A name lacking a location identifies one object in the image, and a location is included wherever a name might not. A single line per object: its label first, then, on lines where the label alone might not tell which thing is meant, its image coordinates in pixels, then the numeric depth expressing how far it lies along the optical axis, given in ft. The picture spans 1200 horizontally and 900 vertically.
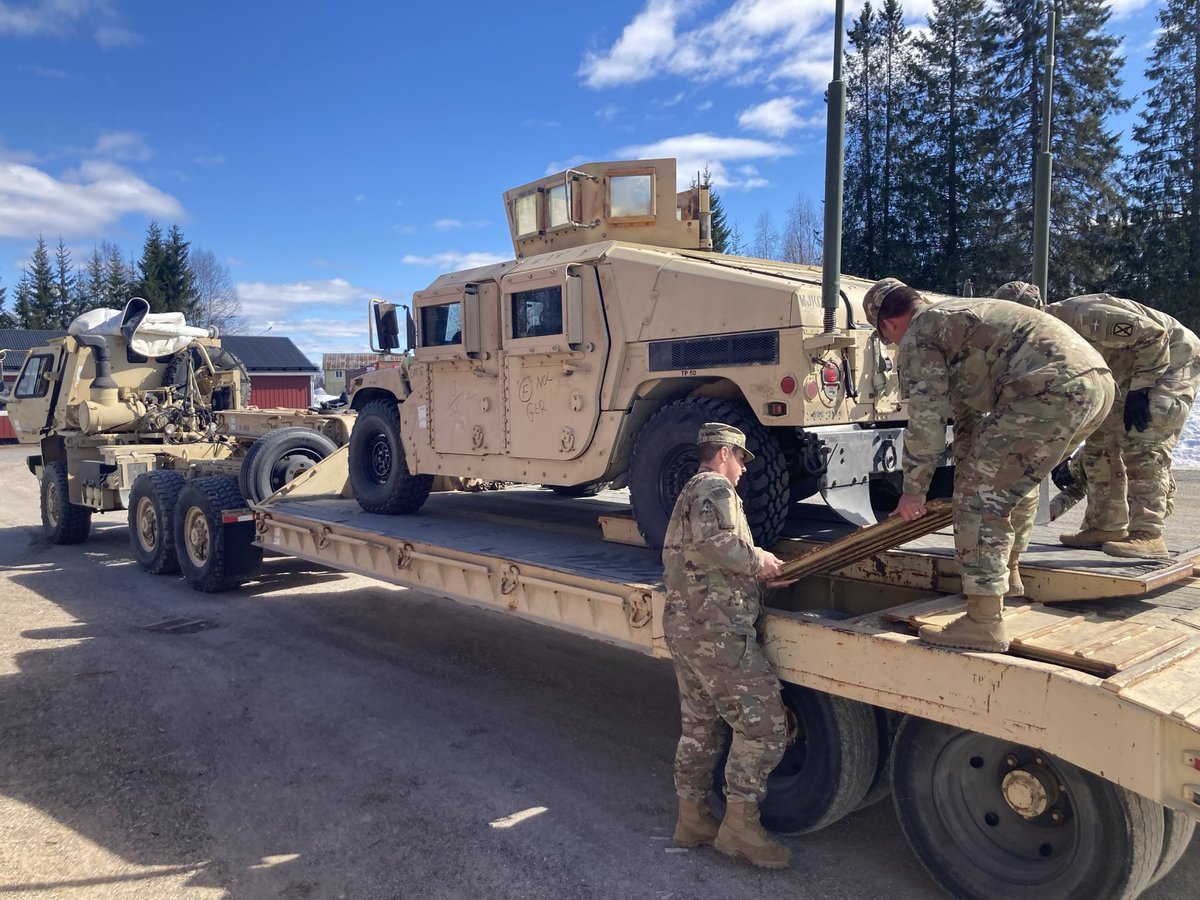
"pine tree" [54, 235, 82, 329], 193.06
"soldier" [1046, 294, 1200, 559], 14.62
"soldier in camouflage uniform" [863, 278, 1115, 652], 11.44
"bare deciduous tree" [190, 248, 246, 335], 173.54
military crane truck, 37.45
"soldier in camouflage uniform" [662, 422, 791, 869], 12.51
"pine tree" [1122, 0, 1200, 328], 76.38
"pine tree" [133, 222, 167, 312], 151.43
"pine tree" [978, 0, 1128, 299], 79.10
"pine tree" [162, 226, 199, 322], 153.89
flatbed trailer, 9.59
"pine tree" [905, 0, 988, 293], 82.53
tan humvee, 15.49
